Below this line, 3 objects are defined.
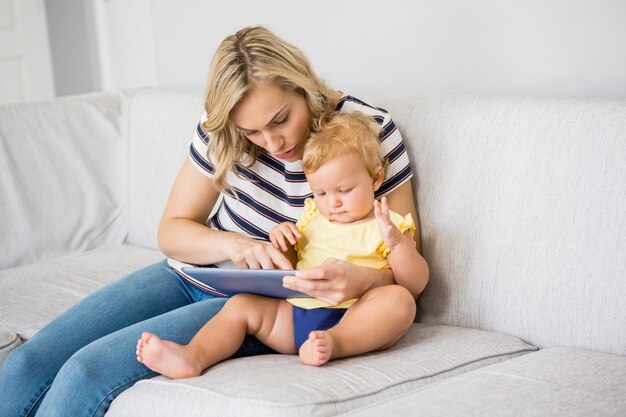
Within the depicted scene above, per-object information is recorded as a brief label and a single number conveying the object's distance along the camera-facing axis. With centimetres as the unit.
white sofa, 142
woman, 163
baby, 159
